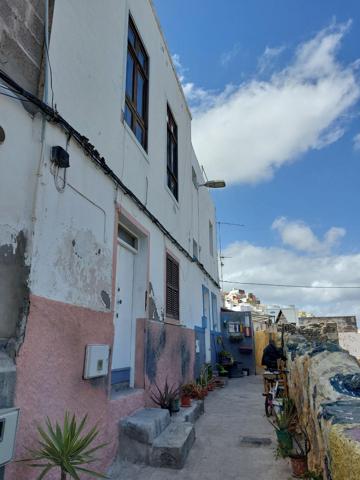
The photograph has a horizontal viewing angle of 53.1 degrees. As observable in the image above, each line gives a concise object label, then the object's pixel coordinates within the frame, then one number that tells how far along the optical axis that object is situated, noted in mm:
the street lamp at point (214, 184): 12198
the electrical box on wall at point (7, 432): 2301
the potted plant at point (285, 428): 4254
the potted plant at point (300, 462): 3691
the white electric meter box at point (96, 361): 3596
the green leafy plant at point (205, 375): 9133
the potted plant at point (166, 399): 5607
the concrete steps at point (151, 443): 4152
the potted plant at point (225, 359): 13398
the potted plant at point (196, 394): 7355
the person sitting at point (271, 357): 8156
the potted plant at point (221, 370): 12648
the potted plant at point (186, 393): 6432
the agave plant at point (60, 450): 2553
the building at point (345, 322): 21312
